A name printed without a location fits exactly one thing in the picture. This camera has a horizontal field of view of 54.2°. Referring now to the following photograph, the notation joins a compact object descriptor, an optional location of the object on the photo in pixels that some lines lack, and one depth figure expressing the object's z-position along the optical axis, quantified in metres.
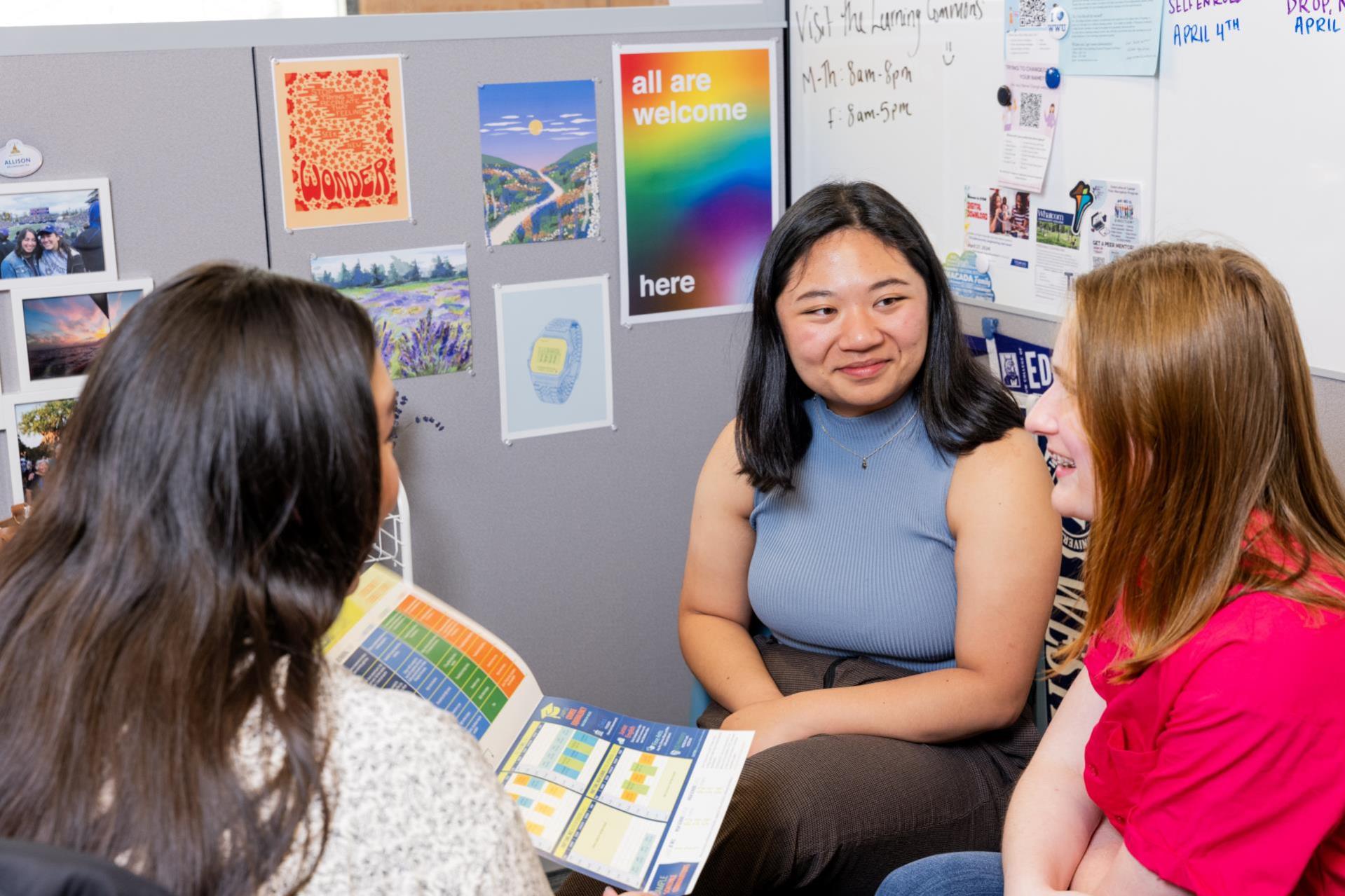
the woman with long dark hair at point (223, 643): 0.80
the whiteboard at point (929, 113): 1.76
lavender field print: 2.12
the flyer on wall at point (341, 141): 2.03
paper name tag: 1.84
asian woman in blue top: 1.53
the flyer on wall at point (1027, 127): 1.84
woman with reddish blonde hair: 1.00
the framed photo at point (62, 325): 1.89
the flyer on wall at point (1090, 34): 1.67
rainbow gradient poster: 2.29
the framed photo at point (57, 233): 1.86
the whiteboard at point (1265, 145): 1.47
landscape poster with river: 2.18
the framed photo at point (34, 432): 1.91
